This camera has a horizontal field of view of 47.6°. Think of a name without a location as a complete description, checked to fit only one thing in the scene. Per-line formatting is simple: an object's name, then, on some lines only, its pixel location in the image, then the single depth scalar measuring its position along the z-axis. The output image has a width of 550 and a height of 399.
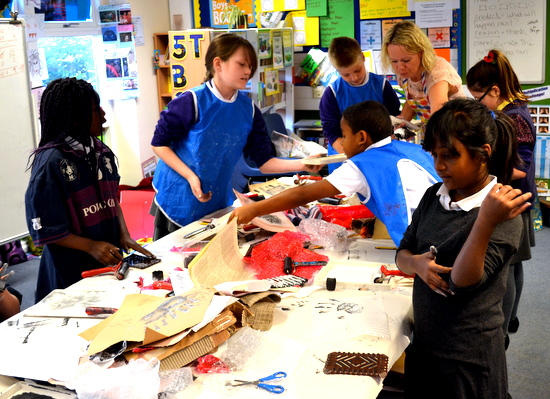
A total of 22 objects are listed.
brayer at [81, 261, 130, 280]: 1.99
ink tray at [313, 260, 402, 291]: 1.89
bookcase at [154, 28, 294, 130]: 4.70
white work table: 1.36
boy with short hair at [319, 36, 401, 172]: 3.21
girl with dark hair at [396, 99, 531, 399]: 1.47
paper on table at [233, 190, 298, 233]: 2.36
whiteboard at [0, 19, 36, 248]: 3.66
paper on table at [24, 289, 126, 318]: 1.73
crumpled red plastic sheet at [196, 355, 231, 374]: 1.41
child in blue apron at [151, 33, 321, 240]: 2.59
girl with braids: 2.00
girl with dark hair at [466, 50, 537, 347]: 2.41
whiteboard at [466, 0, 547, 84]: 4.75
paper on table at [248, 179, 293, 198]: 2.82
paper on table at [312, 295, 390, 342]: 1.58
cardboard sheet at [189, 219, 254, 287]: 1.81
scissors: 1.34
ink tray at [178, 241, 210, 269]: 2.17
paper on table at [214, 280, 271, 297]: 1.67
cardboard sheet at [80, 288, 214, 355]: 1.41
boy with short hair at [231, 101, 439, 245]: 2.10
